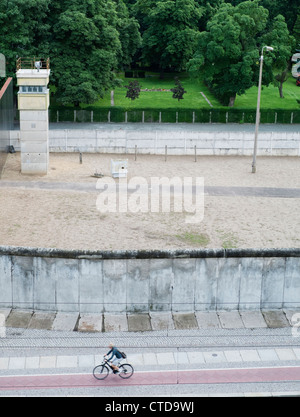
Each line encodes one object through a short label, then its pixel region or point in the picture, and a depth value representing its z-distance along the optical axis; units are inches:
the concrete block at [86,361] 754.7
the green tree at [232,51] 2476.6
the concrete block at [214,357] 771.4
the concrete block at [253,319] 852.6
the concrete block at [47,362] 749.9
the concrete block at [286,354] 780.0
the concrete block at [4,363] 743.0
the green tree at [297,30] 3232.5
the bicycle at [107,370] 724.7
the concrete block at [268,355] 777.4
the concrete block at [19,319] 836.6
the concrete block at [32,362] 749.3
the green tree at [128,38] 3073.3
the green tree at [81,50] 2333.9
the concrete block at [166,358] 764.6
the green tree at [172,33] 3176.7
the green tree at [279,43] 2549.2
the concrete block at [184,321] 847.1
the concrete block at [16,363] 746.2
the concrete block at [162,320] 844.6
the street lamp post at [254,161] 1761.9
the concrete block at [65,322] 832.5
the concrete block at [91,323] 832.9
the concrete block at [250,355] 774.5
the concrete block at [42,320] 834.2
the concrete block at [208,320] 848.9
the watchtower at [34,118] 1603.1
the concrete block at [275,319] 855.1
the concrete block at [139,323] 837.8
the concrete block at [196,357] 768.9
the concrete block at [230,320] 850.1
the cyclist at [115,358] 719.1
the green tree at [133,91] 2760.8
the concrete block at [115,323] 837.2
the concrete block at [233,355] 774.5
